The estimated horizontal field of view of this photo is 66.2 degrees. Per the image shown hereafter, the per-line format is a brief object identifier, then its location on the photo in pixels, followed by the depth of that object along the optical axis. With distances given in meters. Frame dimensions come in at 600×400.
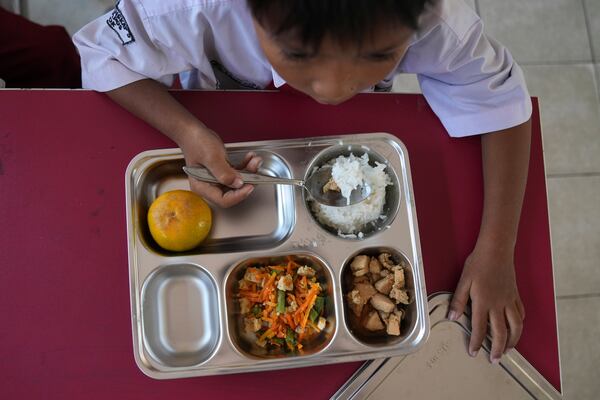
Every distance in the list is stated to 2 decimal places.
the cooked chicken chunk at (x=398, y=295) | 0.91
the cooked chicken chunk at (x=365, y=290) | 0.92
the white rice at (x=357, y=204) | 0.92
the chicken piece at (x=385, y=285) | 0.92
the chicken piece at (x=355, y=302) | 0.92
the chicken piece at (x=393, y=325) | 0.90
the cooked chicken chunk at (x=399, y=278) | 0.92
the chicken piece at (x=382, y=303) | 0.90
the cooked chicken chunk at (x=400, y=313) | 0.91
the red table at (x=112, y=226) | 0.89
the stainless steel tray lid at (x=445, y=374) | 0.92
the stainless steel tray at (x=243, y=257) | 0.87
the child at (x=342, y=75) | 0.67
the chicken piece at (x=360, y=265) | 0.92
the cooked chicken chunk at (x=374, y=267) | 0.94
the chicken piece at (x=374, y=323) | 0.92
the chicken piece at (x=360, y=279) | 0.94
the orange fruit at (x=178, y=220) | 0.87
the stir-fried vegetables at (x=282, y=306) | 0.91
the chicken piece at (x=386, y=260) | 0.94
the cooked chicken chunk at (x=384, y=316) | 0.92
